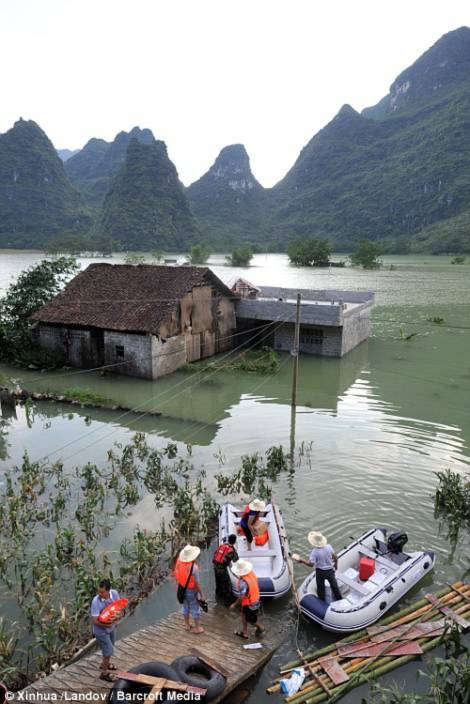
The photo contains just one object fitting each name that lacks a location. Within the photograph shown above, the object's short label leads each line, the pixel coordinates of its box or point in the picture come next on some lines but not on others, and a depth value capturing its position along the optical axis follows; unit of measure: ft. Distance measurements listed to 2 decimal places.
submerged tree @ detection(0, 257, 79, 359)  78.59
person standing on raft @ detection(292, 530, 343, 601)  25.14
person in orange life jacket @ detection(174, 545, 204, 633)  22.46
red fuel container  28.14
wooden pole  52.77
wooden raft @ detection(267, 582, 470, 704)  21.11
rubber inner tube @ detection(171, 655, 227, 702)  19.45
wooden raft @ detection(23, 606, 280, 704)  20.10
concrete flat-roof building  78.23
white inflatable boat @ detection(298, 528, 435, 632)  24.67
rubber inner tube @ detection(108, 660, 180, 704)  18.56
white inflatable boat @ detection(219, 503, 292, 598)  26.48
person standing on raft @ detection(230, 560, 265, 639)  23.06
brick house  67.36
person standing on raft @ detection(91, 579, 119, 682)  20.11
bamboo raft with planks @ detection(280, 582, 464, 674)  22.30
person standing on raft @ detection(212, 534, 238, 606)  25.45
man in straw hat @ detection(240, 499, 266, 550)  29.48
